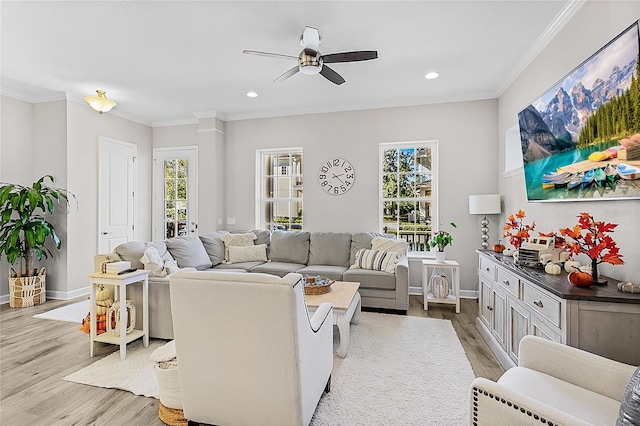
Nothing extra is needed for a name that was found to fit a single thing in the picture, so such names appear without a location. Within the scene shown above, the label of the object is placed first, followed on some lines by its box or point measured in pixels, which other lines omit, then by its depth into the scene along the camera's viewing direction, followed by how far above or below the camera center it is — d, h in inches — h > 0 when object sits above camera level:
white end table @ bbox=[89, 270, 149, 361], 102.2 -29.7
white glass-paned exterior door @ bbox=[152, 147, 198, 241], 224.7 +17.7
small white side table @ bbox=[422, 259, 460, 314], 153.9 -36.7
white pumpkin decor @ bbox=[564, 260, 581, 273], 79.4 -13.7
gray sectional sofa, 115.4 -24.1
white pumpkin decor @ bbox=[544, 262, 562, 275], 83.6 -14.9
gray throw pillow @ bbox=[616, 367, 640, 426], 35.8 -23.1
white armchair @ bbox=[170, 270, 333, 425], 56.6 -25.4
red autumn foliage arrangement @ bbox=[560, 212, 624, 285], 66.9 -6.8
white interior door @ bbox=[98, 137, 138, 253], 193.8 +15.8
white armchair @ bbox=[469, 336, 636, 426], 44.9 -29.6
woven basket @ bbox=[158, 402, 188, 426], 70.8 -45.9
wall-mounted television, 70.1 +22.7
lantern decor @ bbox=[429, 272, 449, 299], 159.9 -37.4
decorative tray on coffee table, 116.0 -27.2
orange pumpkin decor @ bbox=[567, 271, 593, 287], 69.3 -14.7
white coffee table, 103.3 -30.3
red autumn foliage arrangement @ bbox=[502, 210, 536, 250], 101.6 -7.2
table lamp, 156.8 +4.1
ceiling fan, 104.7 +55.3
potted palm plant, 155.9 -8.5
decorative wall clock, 195.0 +24.8
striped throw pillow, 153.0 -22.9
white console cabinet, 62.8 -23.1
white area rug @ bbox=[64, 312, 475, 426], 75.5 -48.1
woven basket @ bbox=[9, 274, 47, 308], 159.0 -38.3
